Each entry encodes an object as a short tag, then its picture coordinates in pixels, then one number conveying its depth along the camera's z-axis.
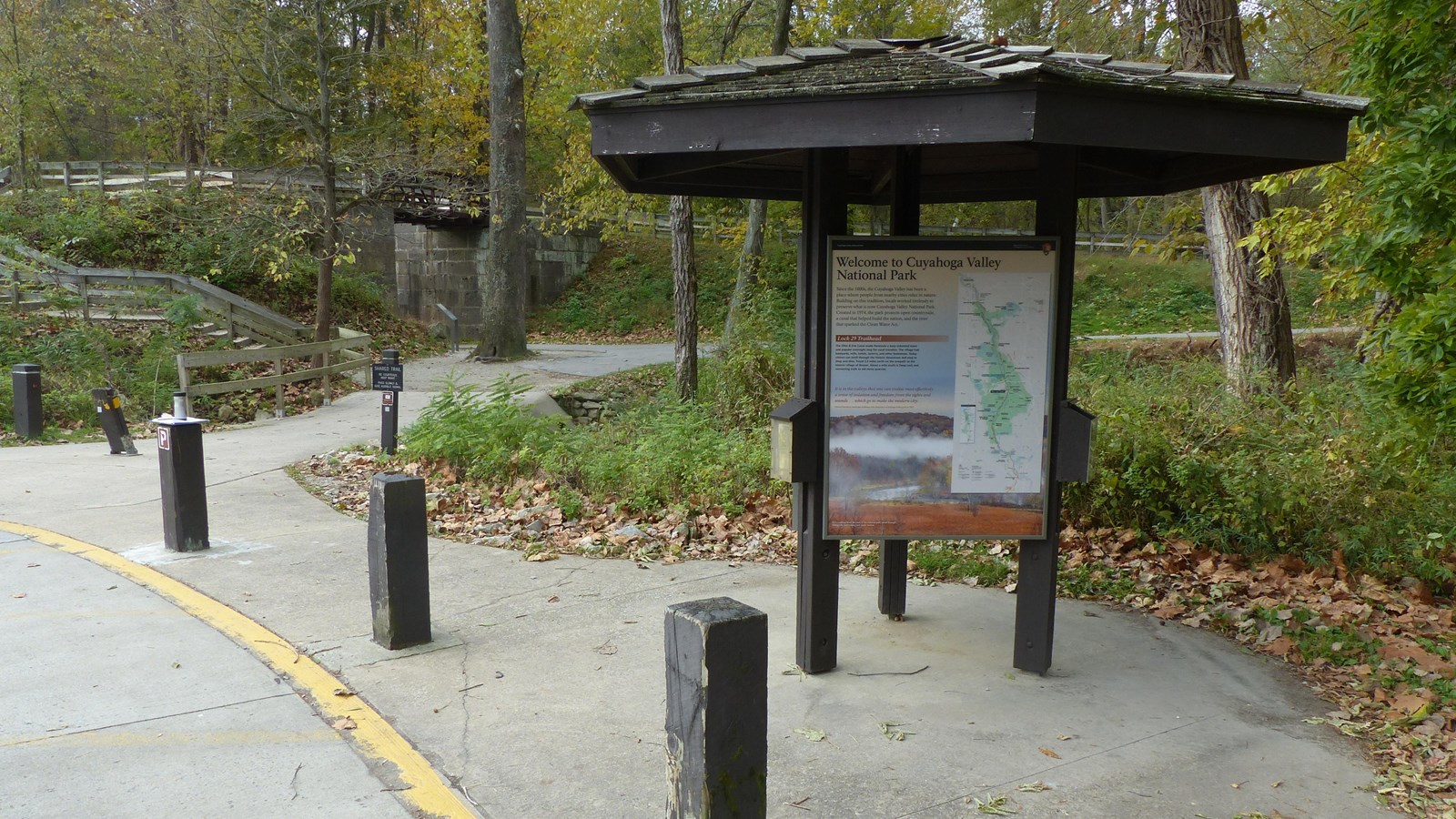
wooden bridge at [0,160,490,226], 23.67
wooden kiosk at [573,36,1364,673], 3.84
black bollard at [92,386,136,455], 12.09
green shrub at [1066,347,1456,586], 6.35
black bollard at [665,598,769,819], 2.84
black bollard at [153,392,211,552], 7.09
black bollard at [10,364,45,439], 13.25
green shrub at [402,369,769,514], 8.74
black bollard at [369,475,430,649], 5.25
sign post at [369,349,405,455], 11.30
